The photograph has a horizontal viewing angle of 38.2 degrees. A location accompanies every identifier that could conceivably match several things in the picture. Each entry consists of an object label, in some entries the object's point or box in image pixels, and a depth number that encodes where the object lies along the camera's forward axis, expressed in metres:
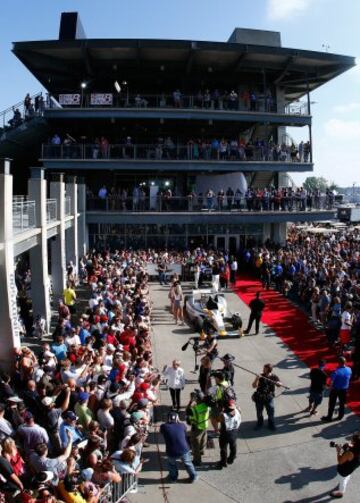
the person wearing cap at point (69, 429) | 8.18
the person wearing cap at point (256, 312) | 17.97
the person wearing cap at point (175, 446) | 8.77
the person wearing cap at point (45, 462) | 7.41
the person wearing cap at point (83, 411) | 9.01
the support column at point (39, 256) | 17.03
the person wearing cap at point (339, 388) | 11.30
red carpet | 15.67
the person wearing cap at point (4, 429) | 7.98
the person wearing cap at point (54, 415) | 8.40
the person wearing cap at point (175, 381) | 11.70
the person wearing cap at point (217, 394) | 10.16
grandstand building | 32.62
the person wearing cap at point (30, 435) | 7.96
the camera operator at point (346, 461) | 8.55
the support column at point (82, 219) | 30.14
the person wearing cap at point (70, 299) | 18.75
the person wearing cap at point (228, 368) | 11.56
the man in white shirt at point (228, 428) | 9.52
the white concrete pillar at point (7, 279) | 12.08
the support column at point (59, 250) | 20.77
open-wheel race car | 18.23
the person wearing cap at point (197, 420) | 9.61
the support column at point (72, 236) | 25.98
